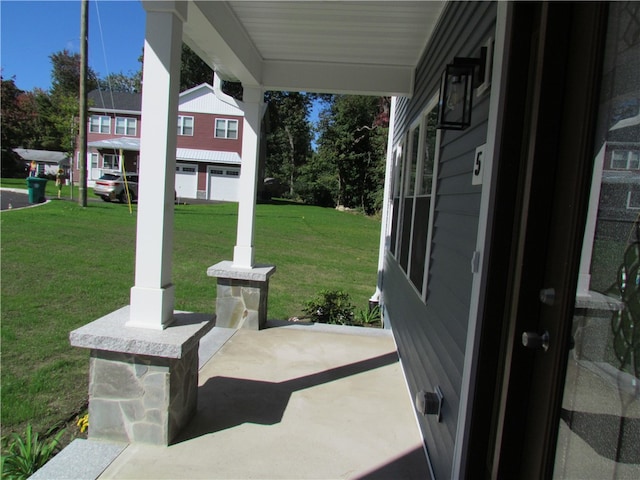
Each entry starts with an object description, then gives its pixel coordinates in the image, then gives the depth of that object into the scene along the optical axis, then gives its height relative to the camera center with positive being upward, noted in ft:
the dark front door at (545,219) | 3.98 +0.01
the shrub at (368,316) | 18.06 -4.73
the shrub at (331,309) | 16.08 -4.00
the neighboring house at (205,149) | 78.28 +8.69
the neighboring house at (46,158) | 135.64 +8.49
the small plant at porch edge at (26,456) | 6.78 -4.56
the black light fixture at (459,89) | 6.21 +1.95
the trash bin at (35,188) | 44.47 -0.56
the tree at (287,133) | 109.29 +17.89
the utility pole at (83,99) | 42.04 +8.79
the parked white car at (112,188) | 54.75 +0.11
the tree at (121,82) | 152.35 +38.65
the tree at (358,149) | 79.30 +11.00
